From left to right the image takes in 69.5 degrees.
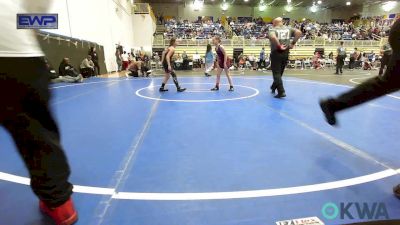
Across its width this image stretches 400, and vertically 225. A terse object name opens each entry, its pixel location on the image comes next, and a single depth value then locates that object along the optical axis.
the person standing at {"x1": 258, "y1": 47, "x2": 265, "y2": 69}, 21.58
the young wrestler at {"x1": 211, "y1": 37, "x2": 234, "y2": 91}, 8.77
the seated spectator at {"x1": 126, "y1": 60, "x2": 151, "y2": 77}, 14.38
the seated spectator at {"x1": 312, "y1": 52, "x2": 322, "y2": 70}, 23.36
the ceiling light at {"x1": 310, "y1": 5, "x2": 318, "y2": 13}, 41.40
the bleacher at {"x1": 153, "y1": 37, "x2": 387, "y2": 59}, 27.66
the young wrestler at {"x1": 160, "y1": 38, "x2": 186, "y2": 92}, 8.27
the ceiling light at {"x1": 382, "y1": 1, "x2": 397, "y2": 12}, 36.29
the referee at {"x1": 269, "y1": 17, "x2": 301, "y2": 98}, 6.82
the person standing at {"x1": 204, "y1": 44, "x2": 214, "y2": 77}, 15.30
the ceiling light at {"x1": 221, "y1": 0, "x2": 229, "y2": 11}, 40.12
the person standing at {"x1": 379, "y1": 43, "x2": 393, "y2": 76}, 10.86
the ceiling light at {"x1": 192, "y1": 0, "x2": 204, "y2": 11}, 34.87
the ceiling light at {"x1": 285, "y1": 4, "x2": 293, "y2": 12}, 41.52
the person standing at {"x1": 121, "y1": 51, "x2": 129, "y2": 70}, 21.89
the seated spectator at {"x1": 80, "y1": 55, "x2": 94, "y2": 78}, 14.12
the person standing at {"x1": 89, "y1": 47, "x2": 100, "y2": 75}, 15.31
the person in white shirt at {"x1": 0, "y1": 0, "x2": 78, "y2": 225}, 1.48
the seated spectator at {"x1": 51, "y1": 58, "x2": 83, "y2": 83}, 11.30
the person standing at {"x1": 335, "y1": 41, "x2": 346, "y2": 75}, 16.30
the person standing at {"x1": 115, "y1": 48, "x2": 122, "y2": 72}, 20.80
